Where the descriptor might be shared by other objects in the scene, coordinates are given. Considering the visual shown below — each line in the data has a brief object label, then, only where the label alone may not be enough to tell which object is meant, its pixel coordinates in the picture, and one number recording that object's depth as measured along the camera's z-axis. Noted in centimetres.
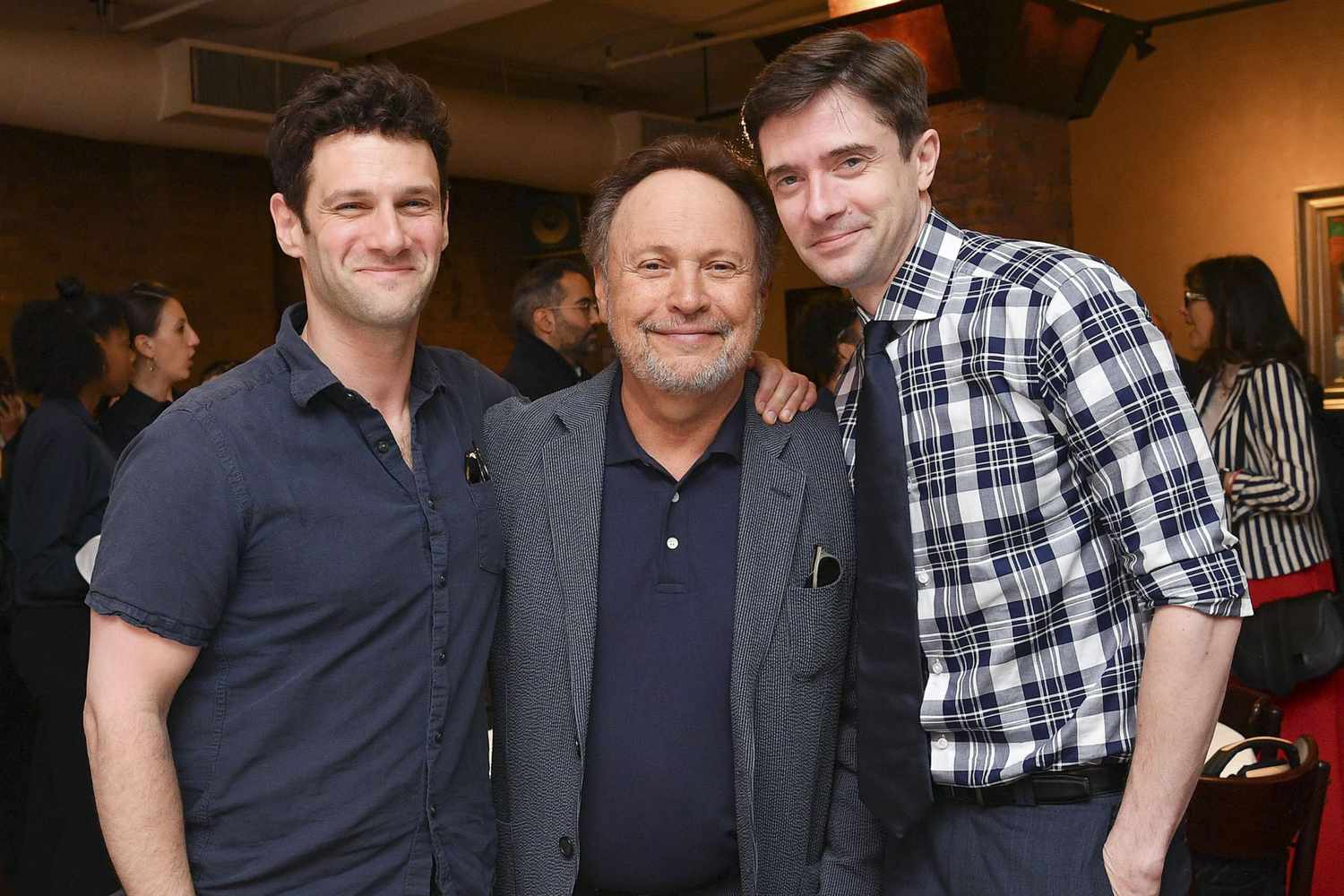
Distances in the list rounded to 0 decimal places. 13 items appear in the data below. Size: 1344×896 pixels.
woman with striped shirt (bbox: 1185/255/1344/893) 387
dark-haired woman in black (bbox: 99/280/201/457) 418
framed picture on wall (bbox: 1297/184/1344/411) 707
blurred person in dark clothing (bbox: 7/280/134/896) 363
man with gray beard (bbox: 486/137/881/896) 182
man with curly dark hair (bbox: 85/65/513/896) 150
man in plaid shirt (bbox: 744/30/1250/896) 149
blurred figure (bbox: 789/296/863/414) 464
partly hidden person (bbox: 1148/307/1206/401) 428
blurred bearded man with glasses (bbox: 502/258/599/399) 534
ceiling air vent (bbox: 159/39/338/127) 655
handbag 364
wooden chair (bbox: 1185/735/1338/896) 229
